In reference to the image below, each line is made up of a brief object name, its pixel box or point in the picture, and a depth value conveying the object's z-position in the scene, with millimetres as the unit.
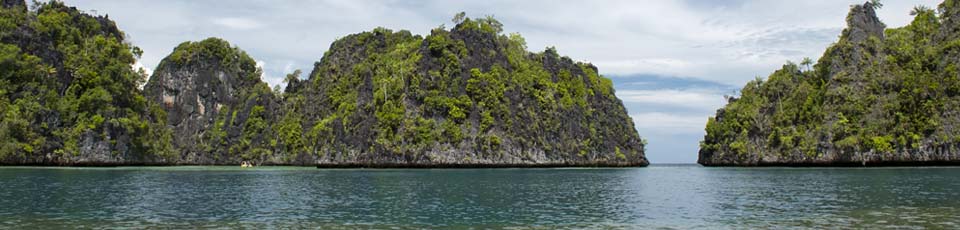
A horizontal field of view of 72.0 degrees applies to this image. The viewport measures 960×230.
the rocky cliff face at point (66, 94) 96062
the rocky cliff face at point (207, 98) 172125
